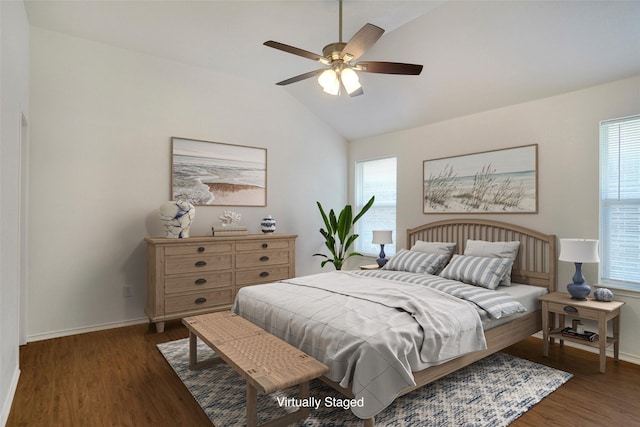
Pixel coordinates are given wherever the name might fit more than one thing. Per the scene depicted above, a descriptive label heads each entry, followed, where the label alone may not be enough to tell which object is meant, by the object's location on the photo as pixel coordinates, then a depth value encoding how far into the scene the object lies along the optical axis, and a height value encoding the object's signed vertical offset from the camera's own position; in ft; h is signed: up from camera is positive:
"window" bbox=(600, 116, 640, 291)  9.96 +0.37
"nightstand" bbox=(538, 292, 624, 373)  9.06 -2.60
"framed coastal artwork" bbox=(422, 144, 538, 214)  12.01 +1.20
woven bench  5.92 -2.68
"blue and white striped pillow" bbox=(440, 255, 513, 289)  10.61 -1.68
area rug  7.07 -3.96
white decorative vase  12.50 -0.17
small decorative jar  15.20 -0.48
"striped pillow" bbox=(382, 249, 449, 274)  12.34 -1.67
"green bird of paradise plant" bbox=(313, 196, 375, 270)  16.92 -0.76
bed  6.44 -2.19
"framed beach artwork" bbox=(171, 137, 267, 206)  13.97 +1.64
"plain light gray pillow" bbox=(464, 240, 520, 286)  11.32 -1.13
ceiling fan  8.20 +3.57
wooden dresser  12.06 -2.07
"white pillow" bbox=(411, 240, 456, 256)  13.08 -1.21
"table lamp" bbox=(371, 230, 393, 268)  14.99 -1.04
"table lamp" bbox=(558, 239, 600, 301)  9.46 -1.07
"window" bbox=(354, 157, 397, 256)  17.16 +0.78
